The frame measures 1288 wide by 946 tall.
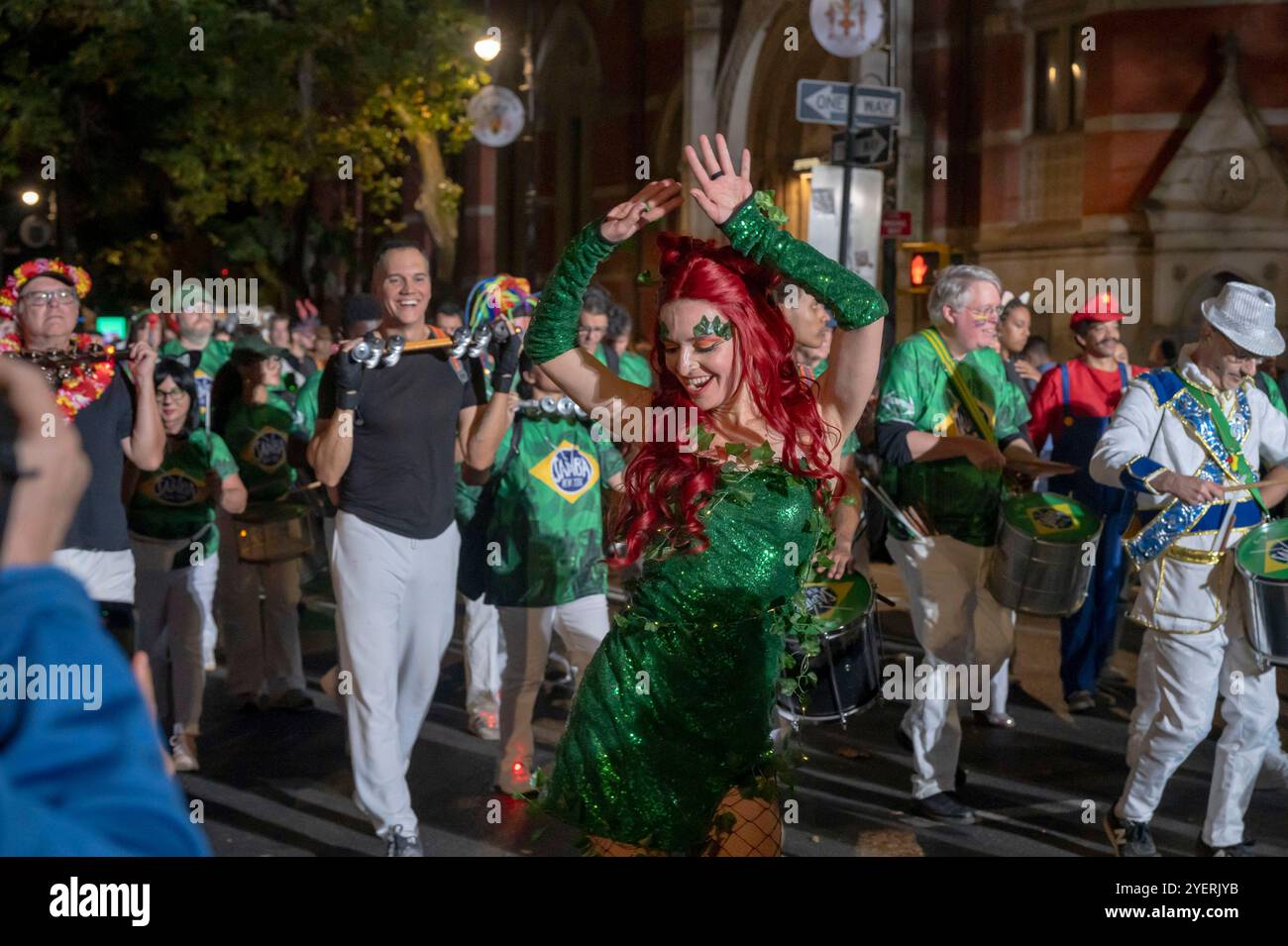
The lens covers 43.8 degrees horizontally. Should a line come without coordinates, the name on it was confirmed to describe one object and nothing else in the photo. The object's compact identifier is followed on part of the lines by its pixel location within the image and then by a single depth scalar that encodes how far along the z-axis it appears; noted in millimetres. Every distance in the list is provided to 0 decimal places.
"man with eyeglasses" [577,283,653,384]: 7793
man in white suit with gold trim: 5562
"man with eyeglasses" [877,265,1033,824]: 6434
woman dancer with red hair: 3537
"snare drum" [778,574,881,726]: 6035
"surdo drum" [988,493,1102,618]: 6406
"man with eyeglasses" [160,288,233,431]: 8750
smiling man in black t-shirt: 5660
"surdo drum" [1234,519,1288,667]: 5332
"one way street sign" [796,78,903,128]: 13008
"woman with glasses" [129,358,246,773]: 7227
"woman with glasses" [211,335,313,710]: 8359
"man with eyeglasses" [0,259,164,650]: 5469
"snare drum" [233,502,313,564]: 8375
